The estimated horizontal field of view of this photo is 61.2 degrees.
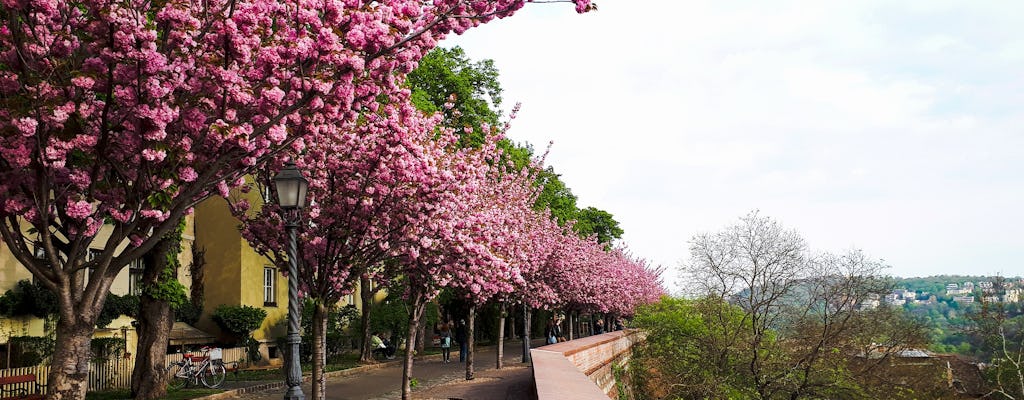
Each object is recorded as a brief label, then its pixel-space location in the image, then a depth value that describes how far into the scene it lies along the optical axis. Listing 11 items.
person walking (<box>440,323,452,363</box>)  33.81
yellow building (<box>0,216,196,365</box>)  21.33
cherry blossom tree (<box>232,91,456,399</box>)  13.78
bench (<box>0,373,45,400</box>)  14.99
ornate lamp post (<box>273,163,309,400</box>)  10.48
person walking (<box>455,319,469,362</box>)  33.93
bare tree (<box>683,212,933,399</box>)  29.44
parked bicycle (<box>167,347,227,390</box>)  22.53
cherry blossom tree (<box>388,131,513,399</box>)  15.11
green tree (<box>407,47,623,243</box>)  34.72
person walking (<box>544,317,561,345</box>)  47.06
